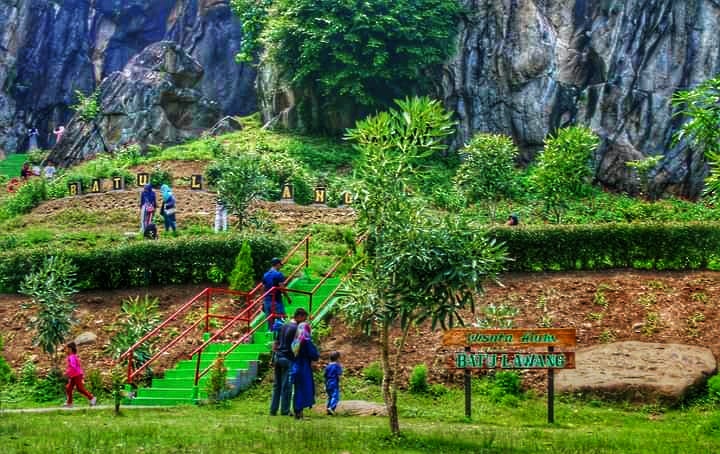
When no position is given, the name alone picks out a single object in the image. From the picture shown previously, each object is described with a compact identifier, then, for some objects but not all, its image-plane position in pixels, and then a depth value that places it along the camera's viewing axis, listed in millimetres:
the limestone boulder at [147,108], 47750
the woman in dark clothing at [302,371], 14242
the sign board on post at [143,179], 35625
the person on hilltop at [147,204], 27844
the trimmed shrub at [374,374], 17272
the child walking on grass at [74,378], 16609
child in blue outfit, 15031
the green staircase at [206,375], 16359
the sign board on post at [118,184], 35656
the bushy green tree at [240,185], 26906
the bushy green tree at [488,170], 28375
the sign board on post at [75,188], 35625
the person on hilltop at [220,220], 28359
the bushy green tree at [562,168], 28281
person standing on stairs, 18350
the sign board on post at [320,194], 33281
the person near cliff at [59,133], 49062
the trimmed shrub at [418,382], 16812
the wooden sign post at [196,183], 34906
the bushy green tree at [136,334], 17250
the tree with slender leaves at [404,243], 12406
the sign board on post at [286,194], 33438
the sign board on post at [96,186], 35562
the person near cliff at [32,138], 59556
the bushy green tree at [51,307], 18422
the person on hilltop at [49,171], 41975
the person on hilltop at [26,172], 44144
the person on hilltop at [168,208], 27891
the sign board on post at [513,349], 14375
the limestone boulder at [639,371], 15898
